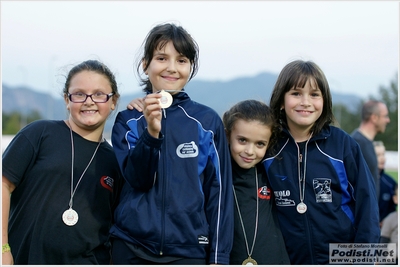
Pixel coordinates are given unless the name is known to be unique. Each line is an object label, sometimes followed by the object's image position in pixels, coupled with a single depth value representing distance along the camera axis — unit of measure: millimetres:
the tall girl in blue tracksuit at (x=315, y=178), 3666
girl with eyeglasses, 3451
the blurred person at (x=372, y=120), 8062
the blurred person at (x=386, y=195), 7854
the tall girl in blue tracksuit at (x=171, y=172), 3100
